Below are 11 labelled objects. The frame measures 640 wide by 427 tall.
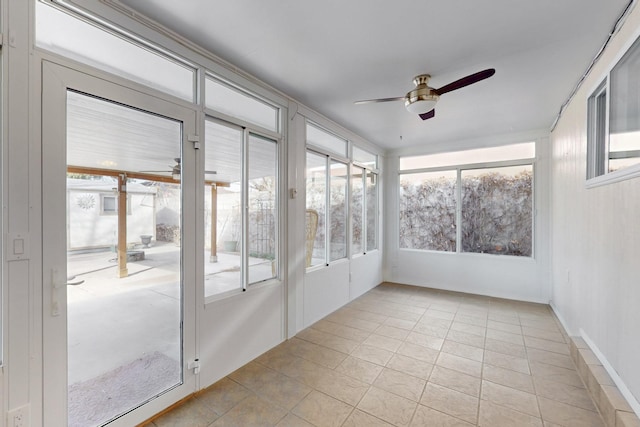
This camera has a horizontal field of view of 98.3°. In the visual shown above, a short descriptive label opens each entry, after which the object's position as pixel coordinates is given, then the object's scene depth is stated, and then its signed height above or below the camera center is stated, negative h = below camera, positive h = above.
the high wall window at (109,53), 1.48 +0.99
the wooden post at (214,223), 2.33 -0.10
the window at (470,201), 4.40 +0.20
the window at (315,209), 3.51 +0.04
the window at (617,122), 1.72 +0.67
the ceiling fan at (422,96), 2.34 +1.01
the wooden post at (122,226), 1.81 -0.10
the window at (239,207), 2.33 +0.04
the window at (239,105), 2.32 +1.00
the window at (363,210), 4.53 +0.04
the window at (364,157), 4.55 +0.97
